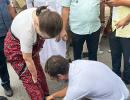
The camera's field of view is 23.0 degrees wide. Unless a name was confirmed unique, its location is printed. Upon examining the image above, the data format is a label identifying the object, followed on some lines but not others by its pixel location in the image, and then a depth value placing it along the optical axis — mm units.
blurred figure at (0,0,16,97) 2801
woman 2174
